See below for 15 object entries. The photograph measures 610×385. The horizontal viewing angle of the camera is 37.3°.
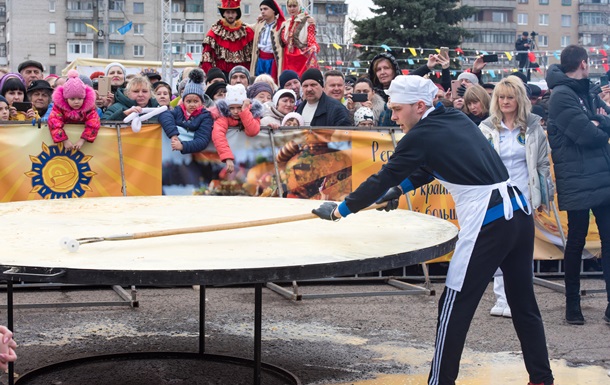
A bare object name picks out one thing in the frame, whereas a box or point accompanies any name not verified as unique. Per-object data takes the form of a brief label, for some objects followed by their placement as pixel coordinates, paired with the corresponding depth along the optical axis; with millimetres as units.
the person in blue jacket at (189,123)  8820
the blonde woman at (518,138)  7418
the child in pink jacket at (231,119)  8906
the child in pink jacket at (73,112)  8492
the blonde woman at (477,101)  8578
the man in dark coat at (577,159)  7320
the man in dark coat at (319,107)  9375
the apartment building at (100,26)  85312
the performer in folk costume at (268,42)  11789
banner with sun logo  8445
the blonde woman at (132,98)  9242
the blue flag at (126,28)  38138
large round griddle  3953
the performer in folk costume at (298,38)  11555
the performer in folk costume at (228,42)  12039
